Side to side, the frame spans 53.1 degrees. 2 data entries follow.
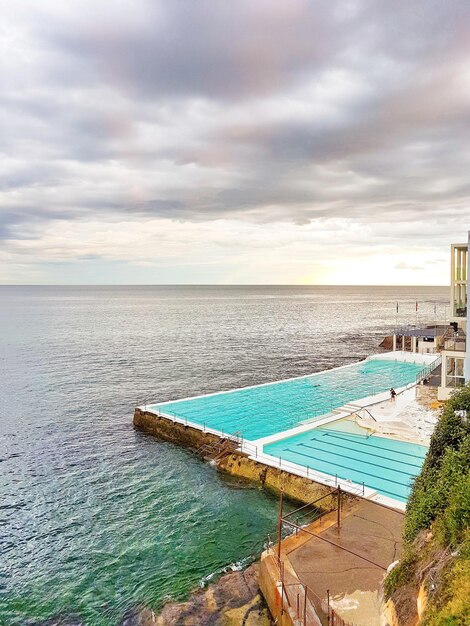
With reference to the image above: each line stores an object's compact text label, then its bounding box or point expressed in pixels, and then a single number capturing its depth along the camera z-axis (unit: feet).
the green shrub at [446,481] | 33.47
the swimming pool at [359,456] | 74.02
